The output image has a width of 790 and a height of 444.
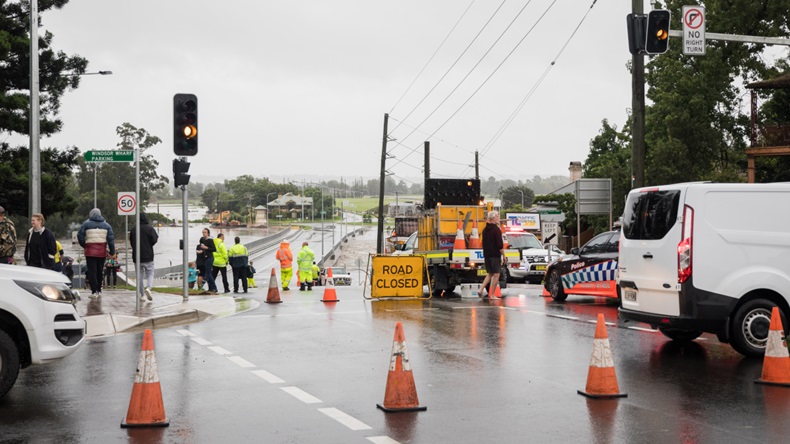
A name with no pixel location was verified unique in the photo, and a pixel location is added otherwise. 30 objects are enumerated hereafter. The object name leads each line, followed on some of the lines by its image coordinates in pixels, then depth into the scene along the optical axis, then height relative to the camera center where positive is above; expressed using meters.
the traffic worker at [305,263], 30.94 -1.40
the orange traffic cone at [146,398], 7.95 -1.47
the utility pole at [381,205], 59.41 +1.01
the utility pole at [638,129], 22.47 +2.18
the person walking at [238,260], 28.52 -1.19
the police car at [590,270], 20.23 -1.05
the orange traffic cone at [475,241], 24.04 -0.48
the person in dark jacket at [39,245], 17.61 -0.46
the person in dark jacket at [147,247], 20.81 -0.58
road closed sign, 22.64 -1.30
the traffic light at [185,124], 20.34 +2.03
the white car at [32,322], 9.04 -1.00
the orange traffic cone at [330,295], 22.03 -1.69
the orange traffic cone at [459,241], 23.66 -0.48
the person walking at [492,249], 21.55 -0.61
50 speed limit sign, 21.71 +0.39
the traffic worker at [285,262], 31.52 -1.35
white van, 11.49 -0.44
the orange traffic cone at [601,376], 9.04 -1.45
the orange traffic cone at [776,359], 9.54 -1.37
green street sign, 19.22 +1.30
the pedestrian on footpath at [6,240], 16.45 -0.35
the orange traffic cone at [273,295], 22.41 -1.73
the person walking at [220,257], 28.86 -1.10
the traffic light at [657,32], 18.42 +3.64
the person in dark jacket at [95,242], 20.84 -0.48
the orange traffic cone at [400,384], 8.45 -1.43
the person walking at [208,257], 27.75 -1.05
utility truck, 23.52 -0.36
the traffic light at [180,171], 20.83 +1.07
